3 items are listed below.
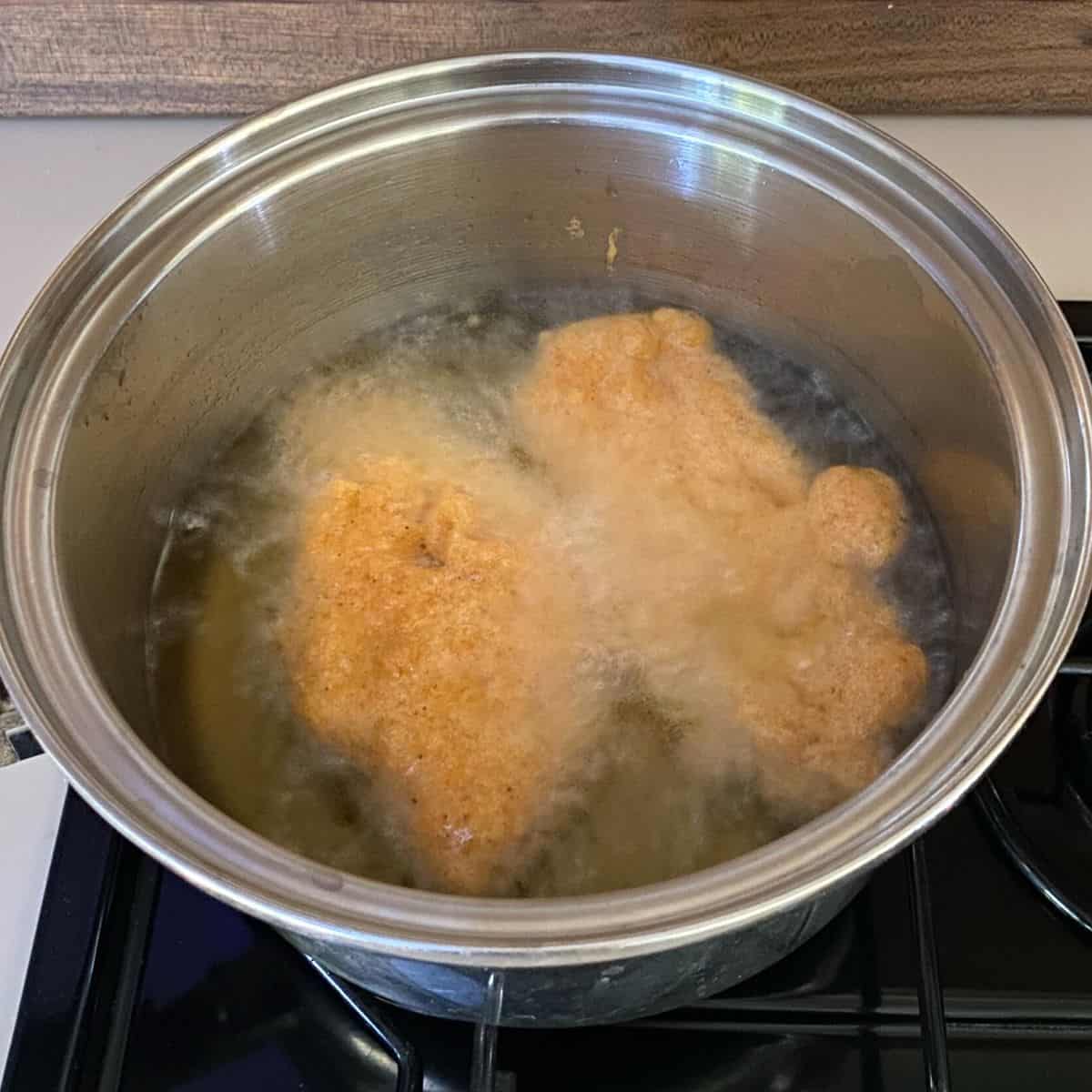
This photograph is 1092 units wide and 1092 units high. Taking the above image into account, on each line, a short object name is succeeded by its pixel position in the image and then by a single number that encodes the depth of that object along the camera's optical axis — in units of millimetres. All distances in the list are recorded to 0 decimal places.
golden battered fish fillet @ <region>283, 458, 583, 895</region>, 795
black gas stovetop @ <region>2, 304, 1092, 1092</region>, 740
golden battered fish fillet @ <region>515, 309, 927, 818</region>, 833
